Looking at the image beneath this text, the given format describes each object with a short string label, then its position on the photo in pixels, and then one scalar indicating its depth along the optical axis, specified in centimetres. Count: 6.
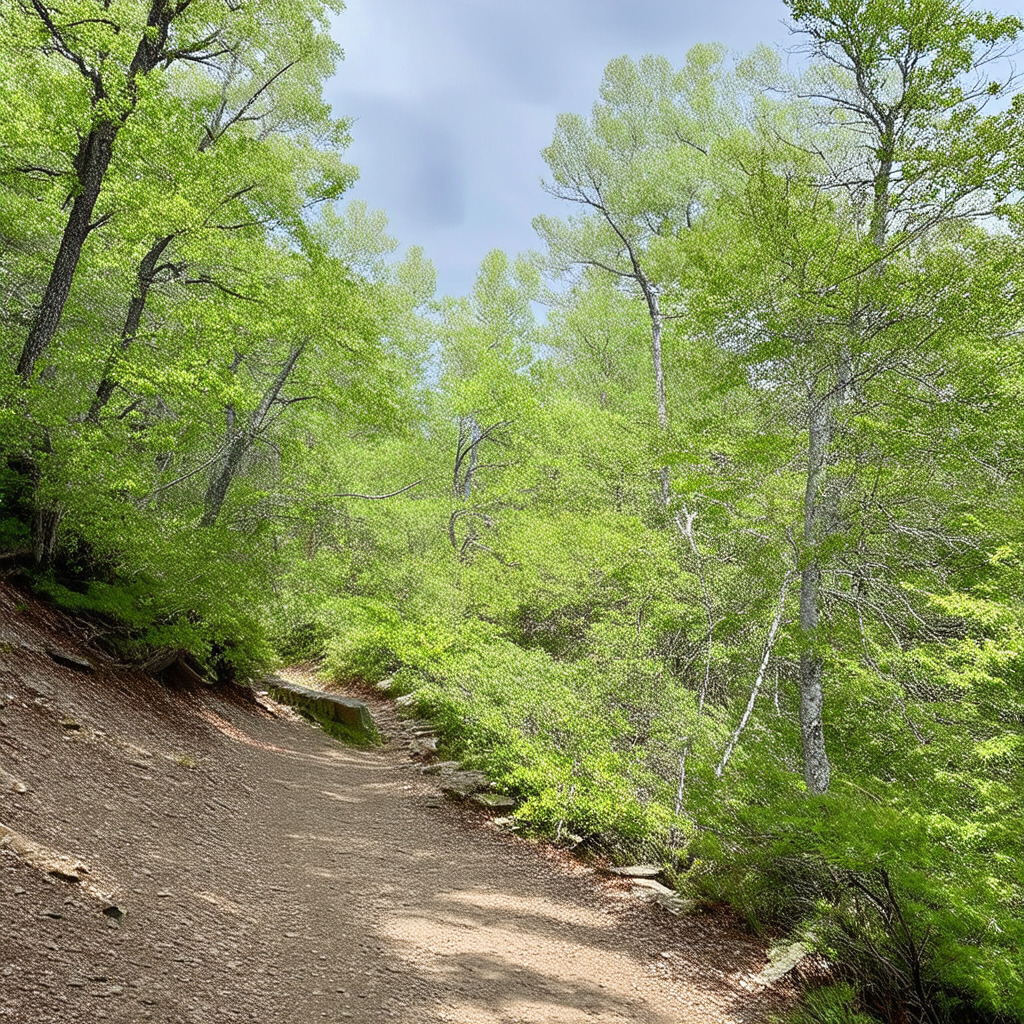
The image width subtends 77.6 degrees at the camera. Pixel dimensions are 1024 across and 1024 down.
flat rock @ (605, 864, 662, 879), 568
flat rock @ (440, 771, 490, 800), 757
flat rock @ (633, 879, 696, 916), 514
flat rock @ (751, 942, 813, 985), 416
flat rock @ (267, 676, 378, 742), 1027
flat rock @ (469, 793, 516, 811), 722
